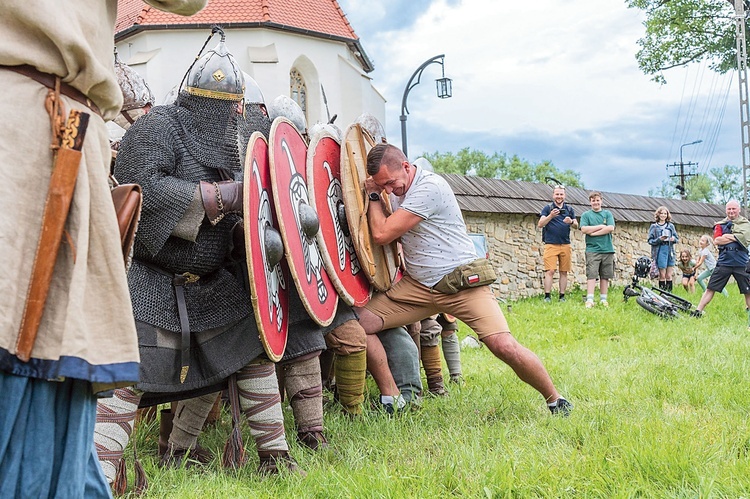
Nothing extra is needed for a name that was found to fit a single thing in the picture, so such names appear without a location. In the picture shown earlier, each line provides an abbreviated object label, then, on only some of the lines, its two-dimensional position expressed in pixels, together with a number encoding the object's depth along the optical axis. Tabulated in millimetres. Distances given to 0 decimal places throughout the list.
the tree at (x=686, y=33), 20000
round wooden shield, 3479
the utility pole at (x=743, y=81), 15873
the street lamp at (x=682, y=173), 39562
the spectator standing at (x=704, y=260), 12344
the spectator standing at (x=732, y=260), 8156
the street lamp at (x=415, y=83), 11469
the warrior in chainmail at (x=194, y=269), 2512
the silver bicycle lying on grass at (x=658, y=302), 8328
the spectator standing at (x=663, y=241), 11719
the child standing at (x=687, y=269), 12992
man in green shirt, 9492
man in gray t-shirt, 3527
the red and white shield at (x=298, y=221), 2799
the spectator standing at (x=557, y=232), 9711
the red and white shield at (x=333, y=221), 3215
